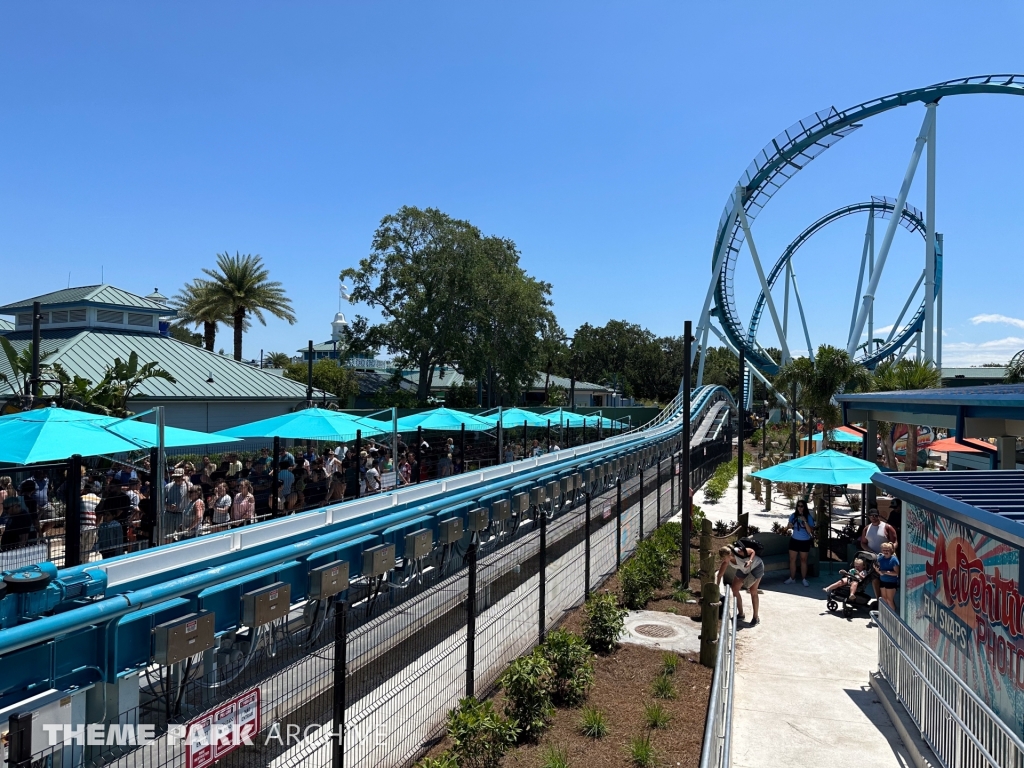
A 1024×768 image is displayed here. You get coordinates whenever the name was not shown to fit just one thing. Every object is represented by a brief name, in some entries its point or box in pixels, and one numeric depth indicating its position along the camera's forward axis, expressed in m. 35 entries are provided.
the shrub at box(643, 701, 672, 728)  6.37
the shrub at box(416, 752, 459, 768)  4.81
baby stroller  10.34
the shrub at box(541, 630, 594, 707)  6.87
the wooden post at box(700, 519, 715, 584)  8.95
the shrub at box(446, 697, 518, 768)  5.27
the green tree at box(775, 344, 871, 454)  23.69
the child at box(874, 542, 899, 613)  9.49
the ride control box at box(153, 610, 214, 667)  4.28
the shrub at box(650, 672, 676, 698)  7.09
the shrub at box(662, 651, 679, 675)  7.61
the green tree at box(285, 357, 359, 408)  48.00
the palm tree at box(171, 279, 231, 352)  40.59
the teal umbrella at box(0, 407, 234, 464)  9.48
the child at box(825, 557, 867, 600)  10.51
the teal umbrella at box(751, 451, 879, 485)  12.48
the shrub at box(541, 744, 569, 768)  5.20
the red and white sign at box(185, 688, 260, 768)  3.88
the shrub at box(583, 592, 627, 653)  8.19
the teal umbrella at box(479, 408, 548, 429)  25.20
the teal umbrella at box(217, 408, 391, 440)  13.93
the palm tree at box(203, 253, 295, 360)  40.16
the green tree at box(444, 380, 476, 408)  50.62
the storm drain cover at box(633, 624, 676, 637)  9.11
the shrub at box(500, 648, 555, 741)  6.11
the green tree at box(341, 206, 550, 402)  42.22
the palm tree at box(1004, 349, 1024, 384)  19.19
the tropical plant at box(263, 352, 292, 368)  74.12
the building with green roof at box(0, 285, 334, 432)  25.27
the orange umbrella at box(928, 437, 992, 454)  13.44
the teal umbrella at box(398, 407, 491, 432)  20.52
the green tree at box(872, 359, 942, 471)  22.73
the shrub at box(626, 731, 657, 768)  5.66
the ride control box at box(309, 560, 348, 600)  5.80
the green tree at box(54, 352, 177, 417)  17.78
